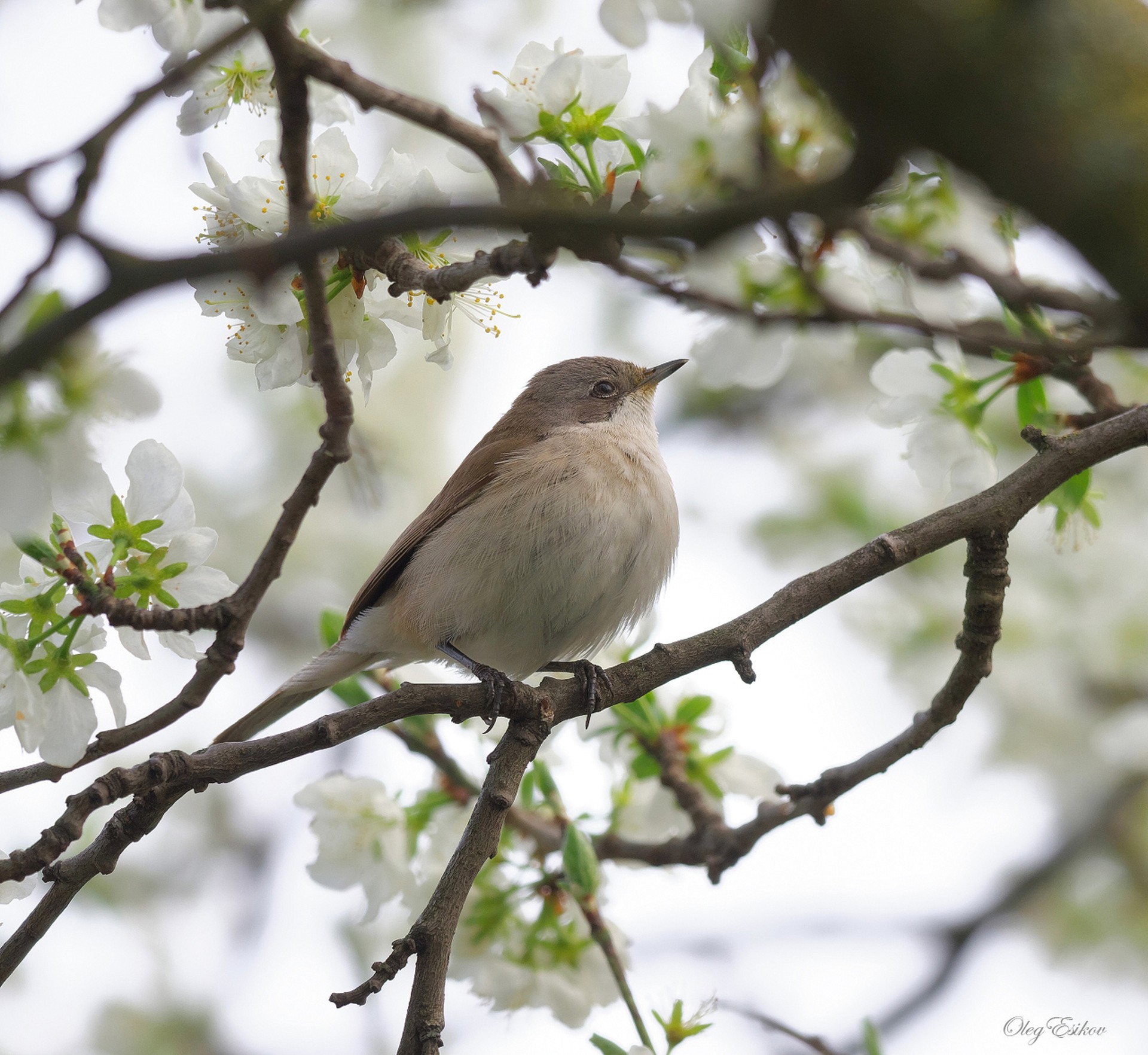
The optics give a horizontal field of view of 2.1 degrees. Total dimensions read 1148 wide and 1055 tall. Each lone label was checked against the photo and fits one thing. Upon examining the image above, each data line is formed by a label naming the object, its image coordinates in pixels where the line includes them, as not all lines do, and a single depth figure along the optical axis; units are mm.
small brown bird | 4799
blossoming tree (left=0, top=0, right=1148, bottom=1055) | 3107
